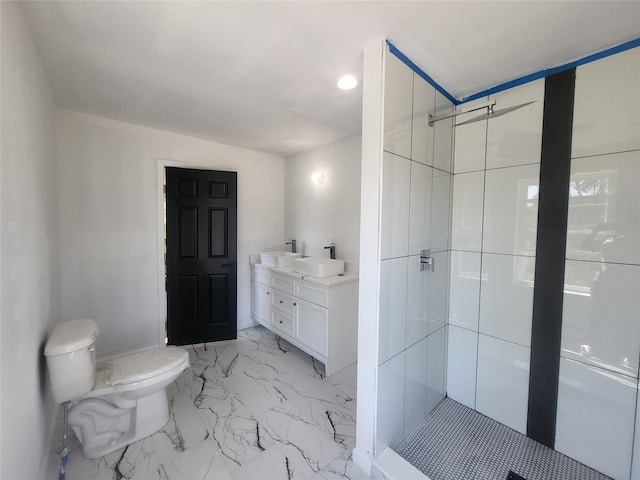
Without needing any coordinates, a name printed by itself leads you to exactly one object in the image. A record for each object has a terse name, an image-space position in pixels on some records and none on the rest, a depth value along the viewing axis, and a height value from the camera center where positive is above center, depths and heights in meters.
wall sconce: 3.06 +0.59
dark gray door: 2.74 -0.31
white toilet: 1.37 -0.93
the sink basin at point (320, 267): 2.46 -0.37
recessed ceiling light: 1.60 +0.91
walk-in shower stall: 1.31 -0.22
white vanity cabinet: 2.29 -0.80
